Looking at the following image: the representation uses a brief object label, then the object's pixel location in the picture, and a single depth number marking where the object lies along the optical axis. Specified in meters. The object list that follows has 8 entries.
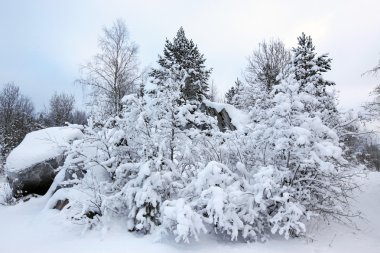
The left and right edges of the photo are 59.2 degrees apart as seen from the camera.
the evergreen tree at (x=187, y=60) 21.79
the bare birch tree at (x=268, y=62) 26.10
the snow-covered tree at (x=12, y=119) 31.96
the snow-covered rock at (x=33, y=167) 10.19
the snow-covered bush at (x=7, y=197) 10.12
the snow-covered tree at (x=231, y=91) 33.98
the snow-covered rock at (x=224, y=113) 16.66
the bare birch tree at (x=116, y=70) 22.16
